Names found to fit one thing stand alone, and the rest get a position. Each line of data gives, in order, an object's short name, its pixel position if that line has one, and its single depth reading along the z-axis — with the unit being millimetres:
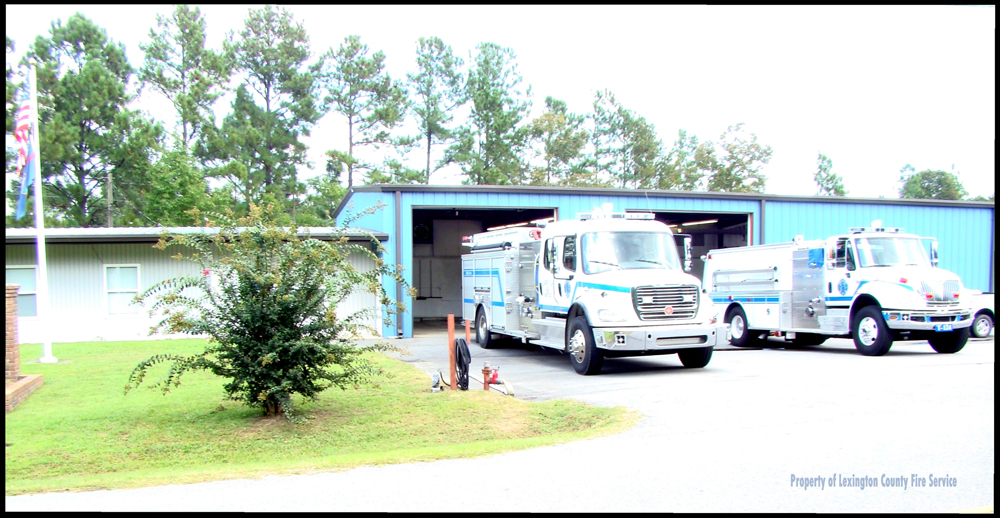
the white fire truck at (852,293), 15125
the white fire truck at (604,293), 12641
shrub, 8562
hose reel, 10734
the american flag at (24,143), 15016
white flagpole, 15531
